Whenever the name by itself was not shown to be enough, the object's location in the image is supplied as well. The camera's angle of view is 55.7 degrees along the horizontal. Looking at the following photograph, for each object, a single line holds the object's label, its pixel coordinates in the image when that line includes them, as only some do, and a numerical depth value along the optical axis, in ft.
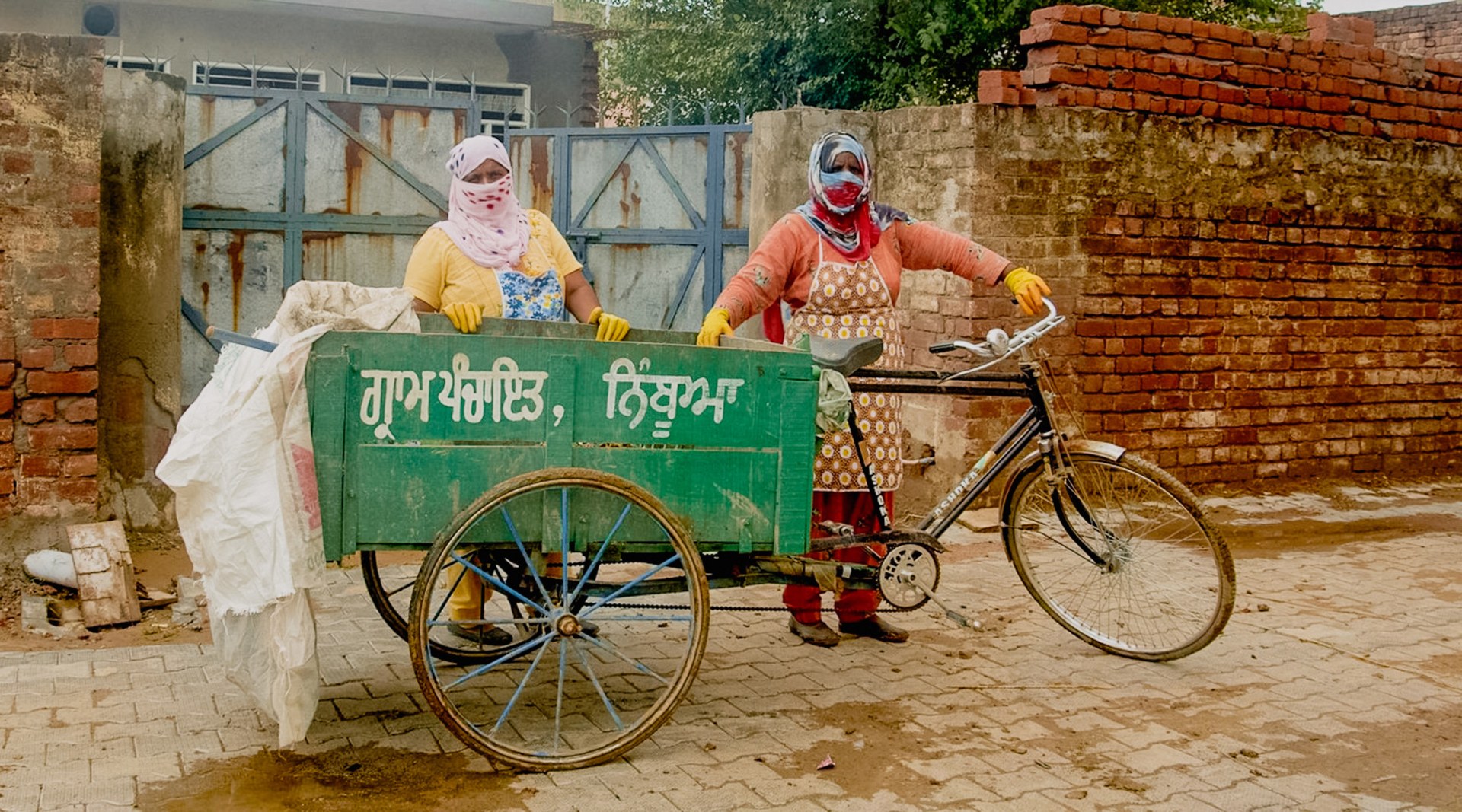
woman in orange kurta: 16.30
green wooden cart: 12.30
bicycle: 15.52
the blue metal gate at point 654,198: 23.35
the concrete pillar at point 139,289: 19.49
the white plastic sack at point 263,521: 11.97
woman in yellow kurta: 15.79
